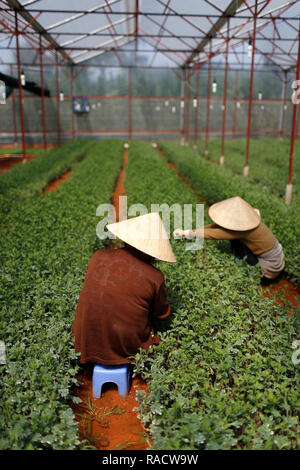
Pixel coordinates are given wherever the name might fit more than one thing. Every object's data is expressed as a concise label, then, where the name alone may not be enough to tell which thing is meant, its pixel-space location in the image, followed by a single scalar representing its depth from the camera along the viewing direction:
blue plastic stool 3.19
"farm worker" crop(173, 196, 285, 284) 4.93
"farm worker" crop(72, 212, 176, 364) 3.09
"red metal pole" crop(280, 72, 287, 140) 27.46
